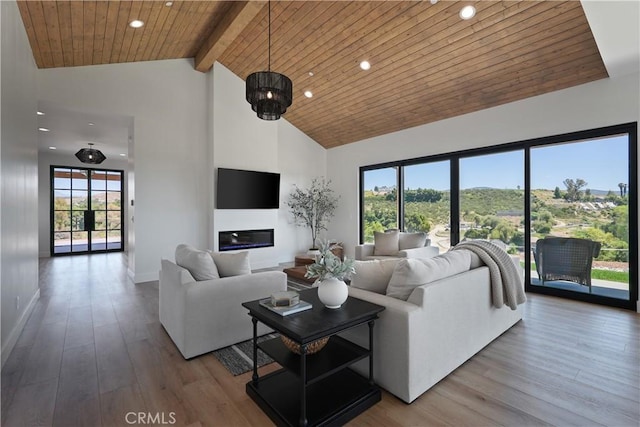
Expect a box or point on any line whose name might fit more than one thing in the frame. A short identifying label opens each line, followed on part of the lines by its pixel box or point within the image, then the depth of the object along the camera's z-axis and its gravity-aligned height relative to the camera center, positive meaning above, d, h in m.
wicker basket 1.98 -0.89
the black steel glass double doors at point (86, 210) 8.57 +0.02
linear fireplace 5.98 -0.59
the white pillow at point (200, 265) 2.84 -0.51
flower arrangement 2.00 -0.37
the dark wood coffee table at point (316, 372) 1.76 -0.96
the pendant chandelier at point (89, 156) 6.84 +1.24
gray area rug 2.45 -1.25
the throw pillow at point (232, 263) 3.02 -0.52
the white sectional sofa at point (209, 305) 2.60 -0.84
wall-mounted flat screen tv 5.88 +0.43
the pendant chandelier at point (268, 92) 3.53 +1.38
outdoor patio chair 4.23 -0.69
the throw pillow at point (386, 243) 5.64 -0.61
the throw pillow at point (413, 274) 2.16 -0.47
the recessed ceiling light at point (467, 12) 3.50 +2.29
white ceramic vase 2.01 -0.54
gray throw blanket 2.81 -0.60
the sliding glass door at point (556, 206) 3.98 +0.06
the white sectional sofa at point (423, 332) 1.99 -0.87
